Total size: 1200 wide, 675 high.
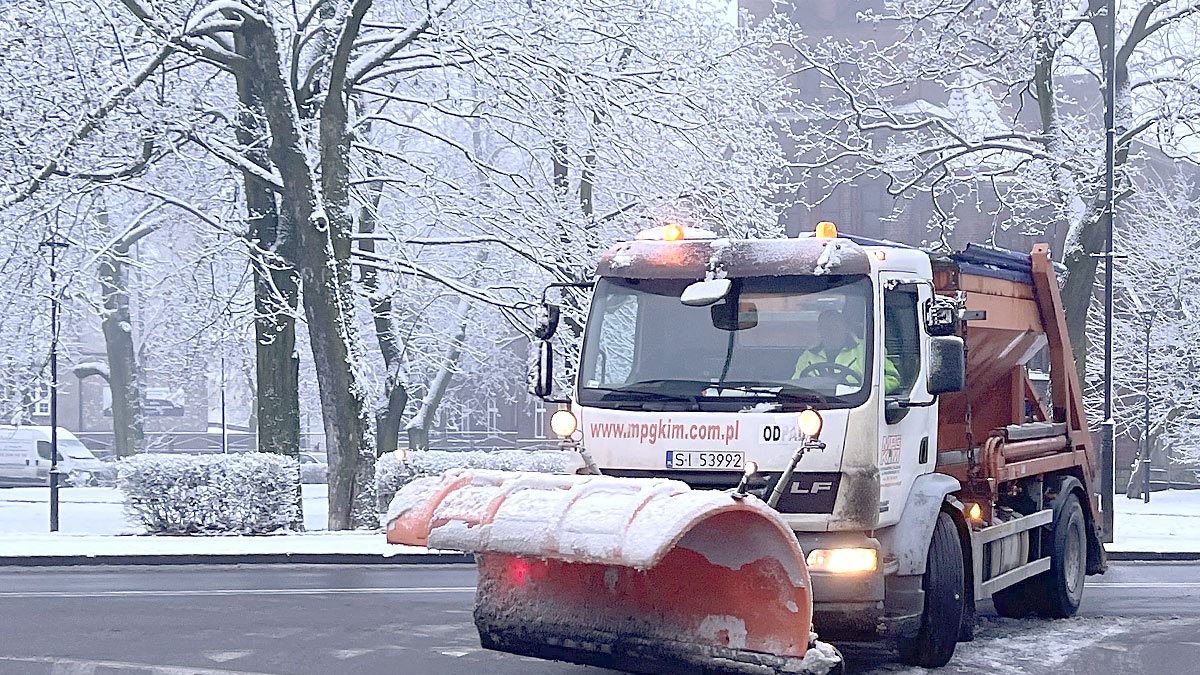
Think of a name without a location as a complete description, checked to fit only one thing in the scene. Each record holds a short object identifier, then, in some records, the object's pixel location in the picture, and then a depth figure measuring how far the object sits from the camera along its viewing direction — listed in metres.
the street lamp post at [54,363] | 21.57
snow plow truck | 7.87
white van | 49.72
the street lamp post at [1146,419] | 37.82
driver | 9.16
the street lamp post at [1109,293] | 20.64
